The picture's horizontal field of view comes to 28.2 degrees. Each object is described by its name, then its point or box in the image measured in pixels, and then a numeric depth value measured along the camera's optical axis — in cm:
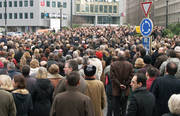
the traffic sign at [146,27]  1178
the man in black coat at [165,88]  711
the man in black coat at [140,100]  595
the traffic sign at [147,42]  1211
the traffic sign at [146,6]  1203
